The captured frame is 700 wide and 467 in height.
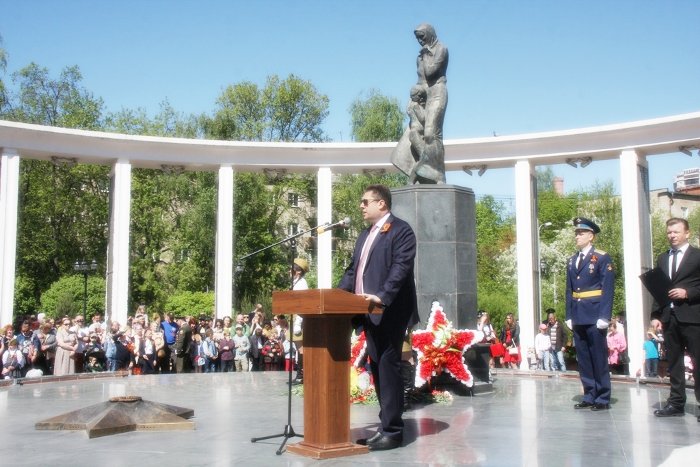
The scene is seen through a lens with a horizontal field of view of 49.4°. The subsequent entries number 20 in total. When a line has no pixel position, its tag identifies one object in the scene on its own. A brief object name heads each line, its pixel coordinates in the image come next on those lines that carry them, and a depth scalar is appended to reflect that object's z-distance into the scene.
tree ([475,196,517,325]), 36.84
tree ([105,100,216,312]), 43.22
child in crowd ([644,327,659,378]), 16.77
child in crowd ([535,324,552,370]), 18.69
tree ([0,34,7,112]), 33.66
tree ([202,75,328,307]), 44.78
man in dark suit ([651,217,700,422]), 7.66
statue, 10.52
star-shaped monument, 6.69
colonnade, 20.81
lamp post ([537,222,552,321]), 22.93
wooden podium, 5.44
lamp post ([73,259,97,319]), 25.25
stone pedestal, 10.07
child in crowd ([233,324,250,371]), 17.59
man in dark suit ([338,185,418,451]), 5.86
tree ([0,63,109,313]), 41.75
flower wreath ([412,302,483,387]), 9.02
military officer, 8.24
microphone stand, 5.85
